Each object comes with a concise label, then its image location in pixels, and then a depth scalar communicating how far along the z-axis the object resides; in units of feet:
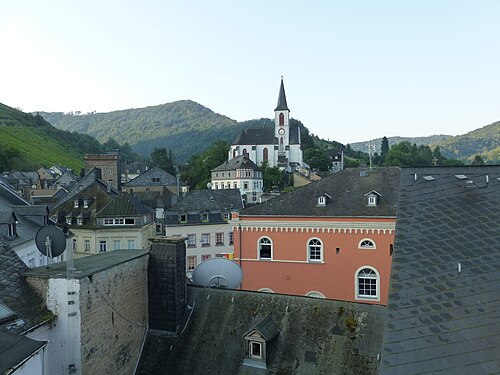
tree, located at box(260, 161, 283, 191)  311.47
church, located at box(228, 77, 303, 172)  381.21
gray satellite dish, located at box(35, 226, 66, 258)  46.60
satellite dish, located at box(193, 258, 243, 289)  54.08
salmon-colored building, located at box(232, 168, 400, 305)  90.43
